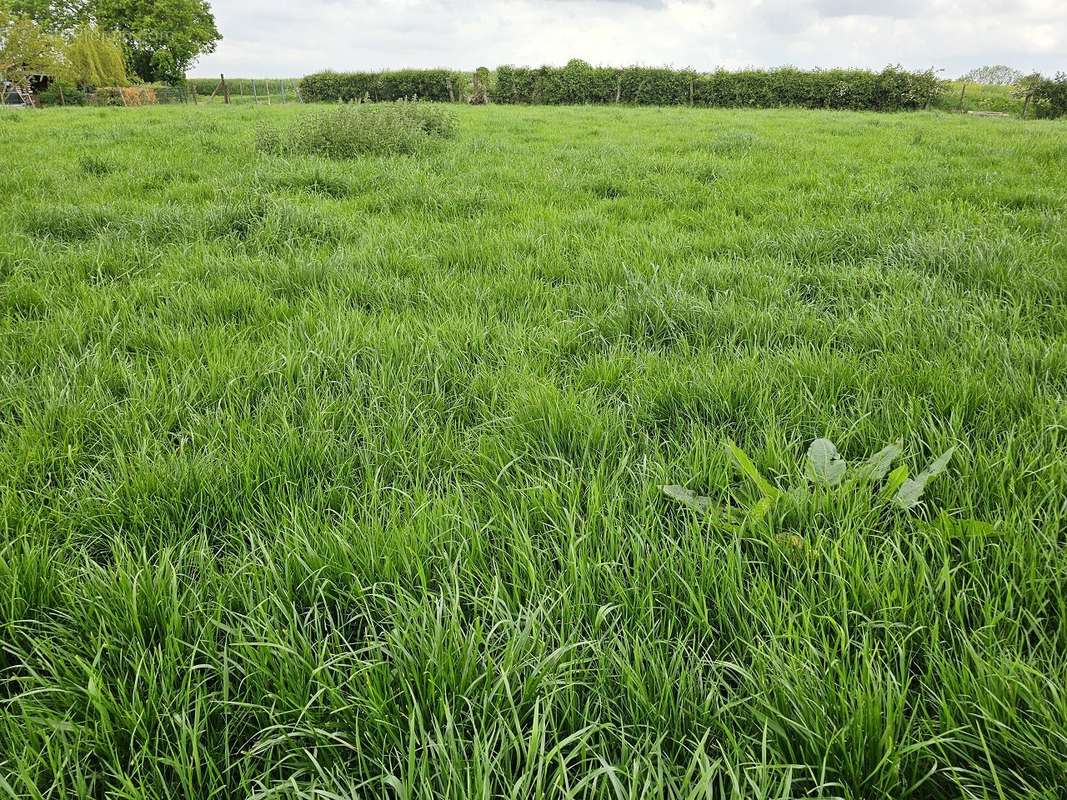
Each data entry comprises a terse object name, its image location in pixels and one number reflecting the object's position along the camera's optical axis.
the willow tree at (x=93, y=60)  37.96
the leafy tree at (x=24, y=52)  32.34
